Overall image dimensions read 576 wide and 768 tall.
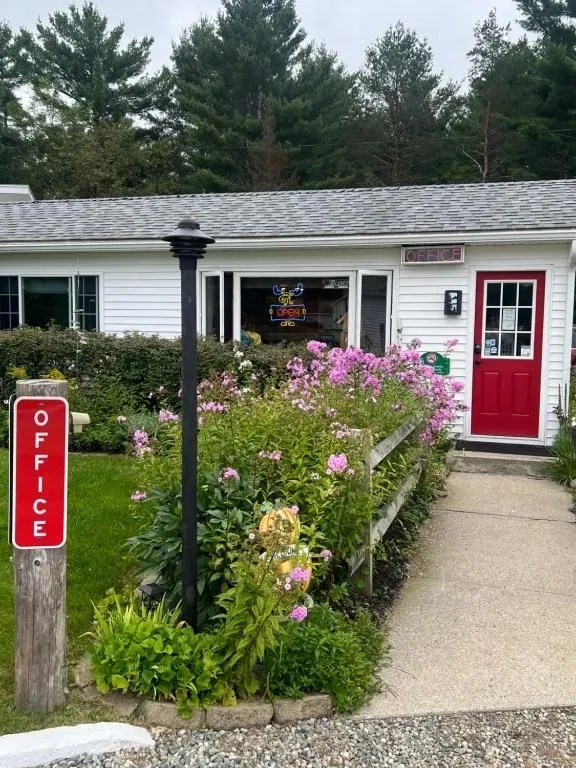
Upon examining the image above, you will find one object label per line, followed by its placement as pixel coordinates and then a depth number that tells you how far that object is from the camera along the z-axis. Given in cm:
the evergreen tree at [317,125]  2552
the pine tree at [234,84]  2623
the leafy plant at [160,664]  274
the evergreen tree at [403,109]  2672
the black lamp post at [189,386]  290
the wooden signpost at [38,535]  266
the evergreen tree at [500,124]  2423
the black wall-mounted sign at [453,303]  855
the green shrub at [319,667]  284
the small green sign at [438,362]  866
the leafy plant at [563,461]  677
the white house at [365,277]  833
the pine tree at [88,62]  3041
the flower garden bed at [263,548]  276
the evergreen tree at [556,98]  2280
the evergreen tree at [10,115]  2986
